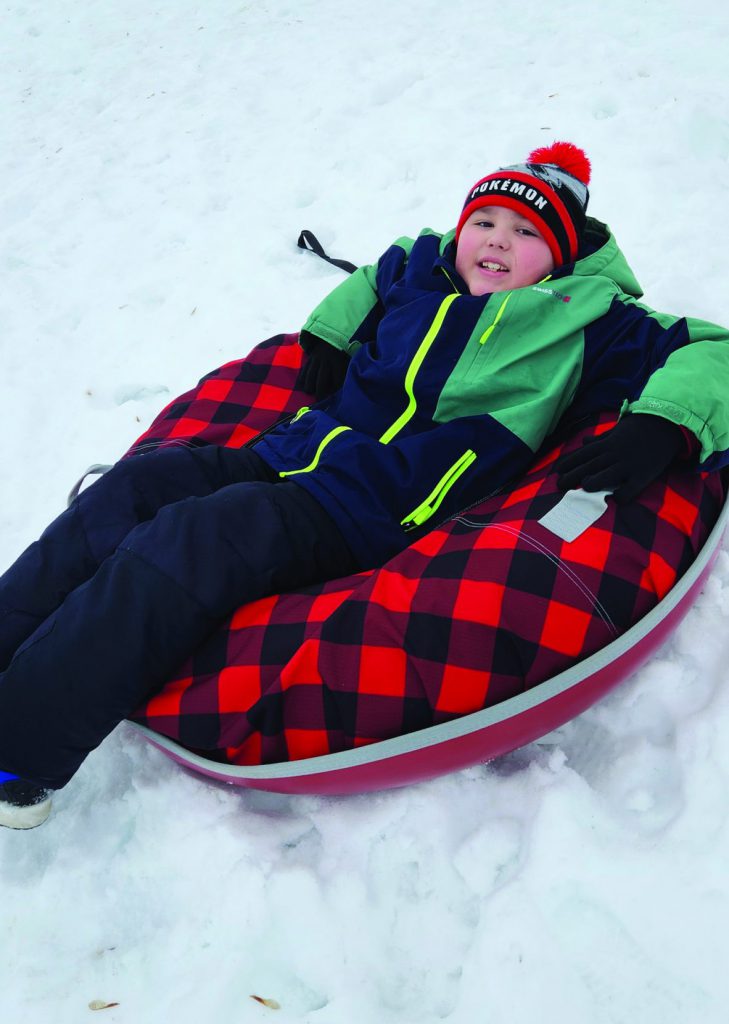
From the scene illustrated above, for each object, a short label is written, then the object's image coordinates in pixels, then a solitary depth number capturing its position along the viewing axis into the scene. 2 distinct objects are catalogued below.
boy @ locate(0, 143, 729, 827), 1.48
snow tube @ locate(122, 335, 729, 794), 1.42
